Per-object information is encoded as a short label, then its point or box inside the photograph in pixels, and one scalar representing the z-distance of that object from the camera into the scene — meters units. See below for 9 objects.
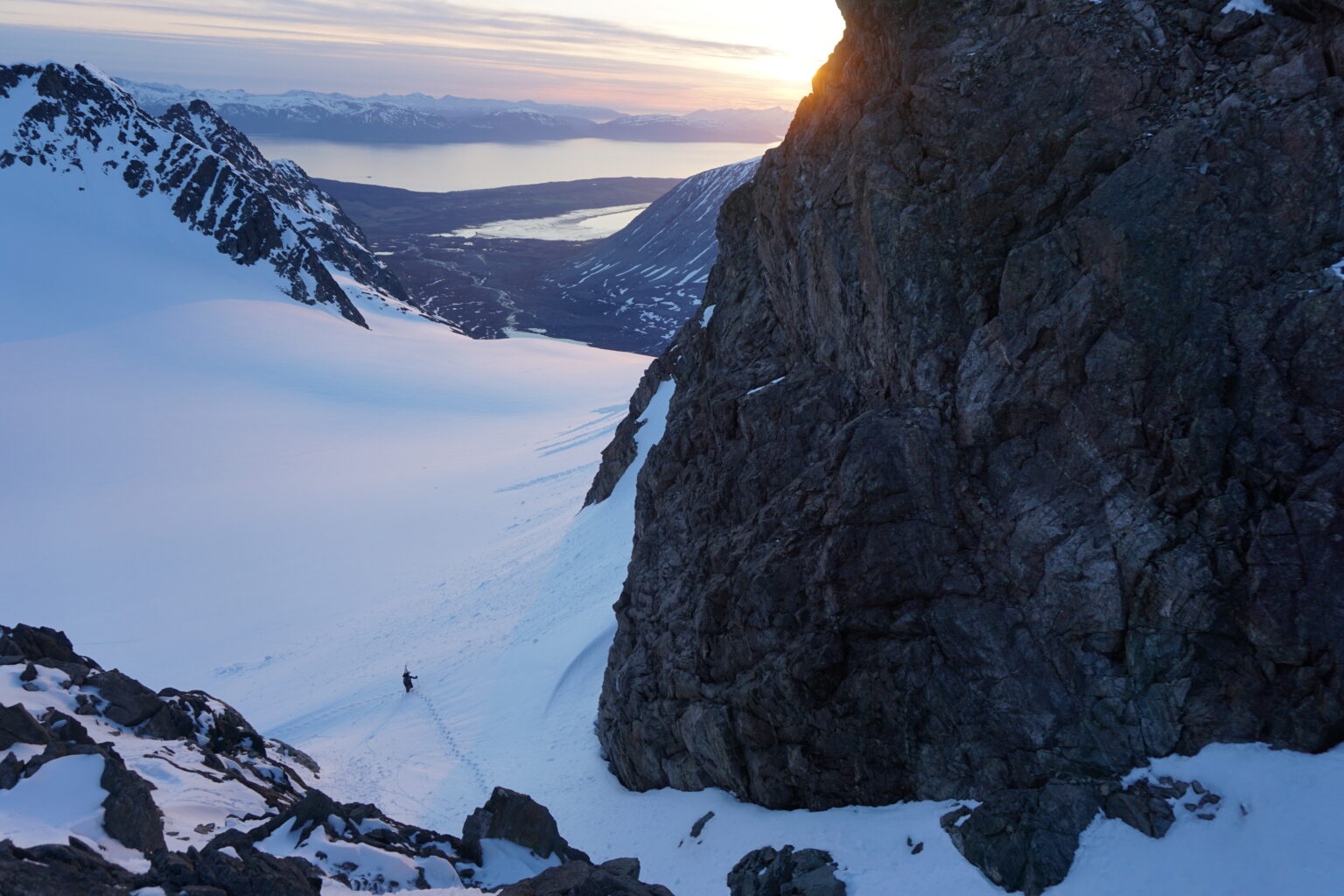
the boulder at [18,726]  12.80
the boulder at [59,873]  8.88
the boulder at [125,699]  15.76
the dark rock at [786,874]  11.56
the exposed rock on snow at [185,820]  9.95
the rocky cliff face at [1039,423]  10.09
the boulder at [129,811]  11.20
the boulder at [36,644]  16.89
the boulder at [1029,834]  10.31
